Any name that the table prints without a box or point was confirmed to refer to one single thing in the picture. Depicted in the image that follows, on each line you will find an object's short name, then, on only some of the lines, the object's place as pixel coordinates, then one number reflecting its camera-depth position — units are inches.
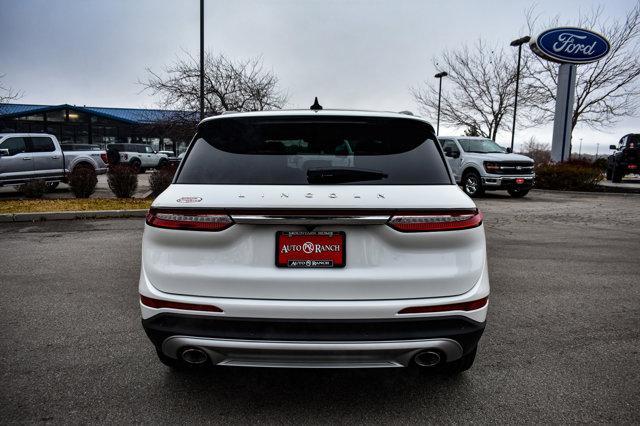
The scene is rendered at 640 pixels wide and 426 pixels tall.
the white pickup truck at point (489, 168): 619.2
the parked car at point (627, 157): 892.6
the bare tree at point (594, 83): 1179.9
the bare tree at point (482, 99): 1378.0
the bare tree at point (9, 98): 893.2
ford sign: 917.2
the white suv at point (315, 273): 95.0
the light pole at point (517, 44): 1125.8
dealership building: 1827.0
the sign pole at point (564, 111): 919.0
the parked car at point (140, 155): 1284.4
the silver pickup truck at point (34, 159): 594.2
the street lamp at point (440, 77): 1376.2
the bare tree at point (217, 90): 734.5
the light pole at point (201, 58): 582.6
